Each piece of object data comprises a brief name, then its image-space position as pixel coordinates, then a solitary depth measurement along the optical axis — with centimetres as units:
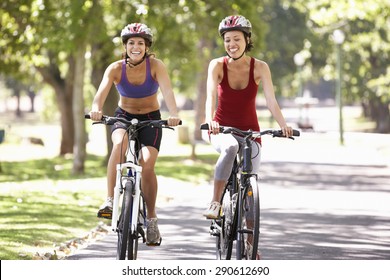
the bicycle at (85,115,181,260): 1462
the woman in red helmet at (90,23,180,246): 1552
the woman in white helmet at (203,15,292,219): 1551
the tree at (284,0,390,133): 9056
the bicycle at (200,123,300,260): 1467
